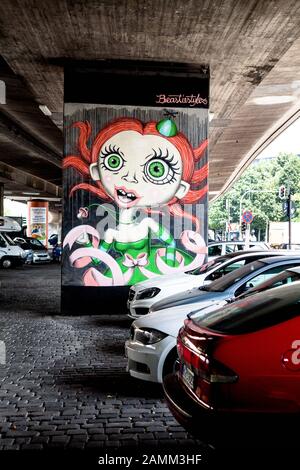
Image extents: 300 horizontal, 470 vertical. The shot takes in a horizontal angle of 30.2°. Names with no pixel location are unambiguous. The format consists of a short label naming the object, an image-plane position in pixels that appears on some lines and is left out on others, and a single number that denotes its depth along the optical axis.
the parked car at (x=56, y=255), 38.62
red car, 3.66
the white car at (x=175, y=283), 10.11
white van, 29.30
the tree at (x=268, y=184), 67.19
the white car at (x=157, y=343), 6.11
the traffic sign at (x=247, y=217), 27.62
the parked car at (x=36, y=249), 34.75
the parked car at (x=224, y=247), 19.97
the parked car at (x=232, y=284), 7.45
